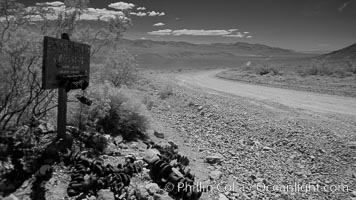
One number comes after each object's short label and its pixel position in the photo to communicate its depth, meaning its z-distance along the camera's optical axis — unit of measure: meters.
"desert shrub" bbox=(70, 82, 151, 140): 5.55
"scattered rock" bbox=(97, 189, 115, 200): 3.48
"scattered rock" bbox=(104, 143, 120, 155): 4.81
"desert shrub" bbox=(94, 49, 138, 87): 9.33
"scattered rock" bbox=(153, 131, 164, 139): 6.54
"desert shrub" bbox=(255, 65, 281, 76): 24.54
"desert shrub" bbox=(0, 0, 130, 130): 4.33
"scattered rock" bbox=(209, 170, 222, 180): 4.88
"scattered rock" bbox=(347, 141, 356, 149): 6.11
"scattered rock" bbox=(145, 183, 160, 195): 3.90
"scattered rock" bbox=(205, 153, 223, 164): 5.61
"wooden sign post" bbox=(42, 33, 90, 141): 3.83
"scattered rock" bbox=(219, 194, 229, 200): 4.22
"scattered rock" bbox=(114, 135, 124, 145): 5.38
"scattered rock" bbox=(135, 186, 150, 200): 3.71
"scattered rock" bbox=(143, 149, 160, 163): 4.70
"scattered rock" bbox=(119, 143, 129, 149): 5.24
